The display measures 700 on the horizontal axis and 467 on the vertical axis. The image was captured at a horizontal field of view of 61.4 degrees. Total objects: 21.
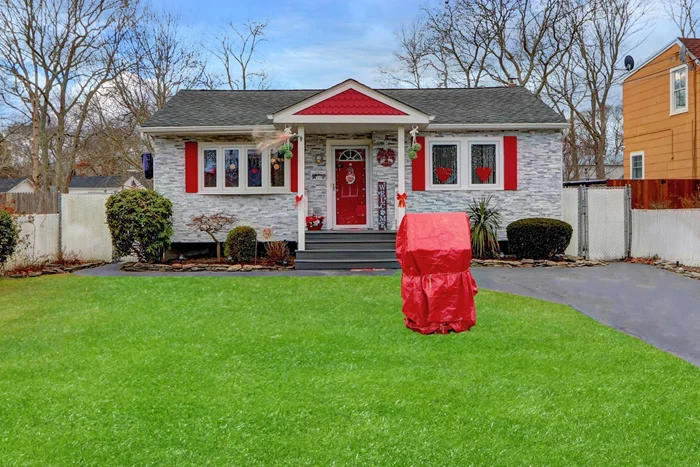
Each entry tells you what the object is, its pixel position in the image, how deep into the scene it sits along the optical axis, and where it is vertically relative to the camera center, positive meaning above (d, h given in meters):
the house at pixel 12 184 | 38.91 +2.92
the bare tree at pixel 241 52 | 28.33 +8.44
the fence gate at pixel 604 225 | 13.77 -0.06
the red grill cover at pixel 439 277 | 6.59 -0.61
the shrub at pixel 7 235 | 11.04 -0.16
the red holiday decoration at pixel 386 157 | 14.48 +1.65
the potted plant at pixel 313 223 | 14.29 +0.04
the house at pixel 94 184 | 42.28 +3.16
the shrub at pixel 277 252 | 13.33 -0.62
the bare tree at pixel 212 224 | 13.31 +0.03
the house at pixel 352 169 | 14.27 +1.36
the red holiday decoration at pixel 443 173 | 14.45 +1.24
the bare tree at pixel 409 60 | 29.19 +8.19
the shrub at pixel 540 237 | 12.98 -0.31
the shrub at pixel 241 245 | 12.96 -0.44
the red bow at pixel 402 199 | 13.14 +0.56
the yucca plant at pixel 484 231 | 13.66 -0.18
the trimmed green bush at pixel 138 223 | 12.51 +0.06
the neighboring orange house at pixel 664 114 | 17.12 +3.42
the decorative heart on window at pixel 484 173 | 14.47 +1.23
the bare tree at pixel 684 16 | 22.69 +7.99
